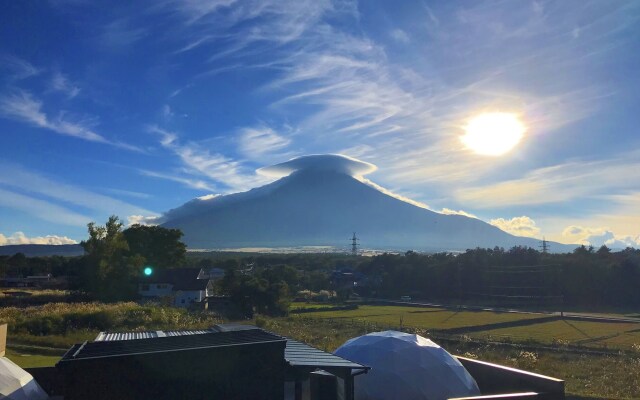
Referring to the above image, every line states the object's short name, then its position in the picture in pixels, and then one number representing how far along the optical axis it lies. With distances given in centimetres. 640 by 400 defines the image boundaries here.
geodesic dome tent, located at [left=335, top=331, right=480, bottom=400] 1312
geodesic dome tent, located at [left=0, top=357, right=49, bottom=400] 1227
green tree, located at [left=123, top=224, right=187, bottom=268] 5888
